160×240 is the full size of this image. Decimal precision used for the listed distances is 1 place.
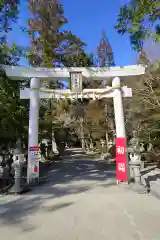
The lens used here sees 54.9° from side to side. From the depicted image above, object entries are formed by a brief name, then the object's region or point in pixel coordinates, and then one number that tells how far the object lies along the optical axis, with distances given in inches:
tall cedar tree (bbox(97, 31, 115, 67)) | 807.2
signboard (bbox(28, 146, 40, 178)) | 242.2
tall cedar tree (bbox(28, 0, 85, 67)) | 488.4
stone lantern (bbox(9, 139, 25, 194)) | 201.7
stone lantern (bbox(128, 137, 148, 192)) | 198.9
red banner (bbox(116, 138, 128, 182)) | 232.5
